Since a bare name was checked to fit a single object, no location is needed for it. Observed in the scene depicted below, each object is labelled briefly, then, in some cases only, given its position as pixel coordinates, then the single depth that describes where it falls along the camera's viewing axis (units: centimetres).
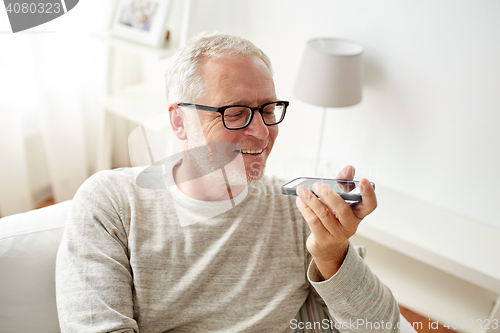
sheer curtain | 191
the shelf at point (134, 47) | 199
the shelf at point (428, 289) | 161
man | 82
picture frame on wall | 201
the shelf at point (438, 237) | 148
